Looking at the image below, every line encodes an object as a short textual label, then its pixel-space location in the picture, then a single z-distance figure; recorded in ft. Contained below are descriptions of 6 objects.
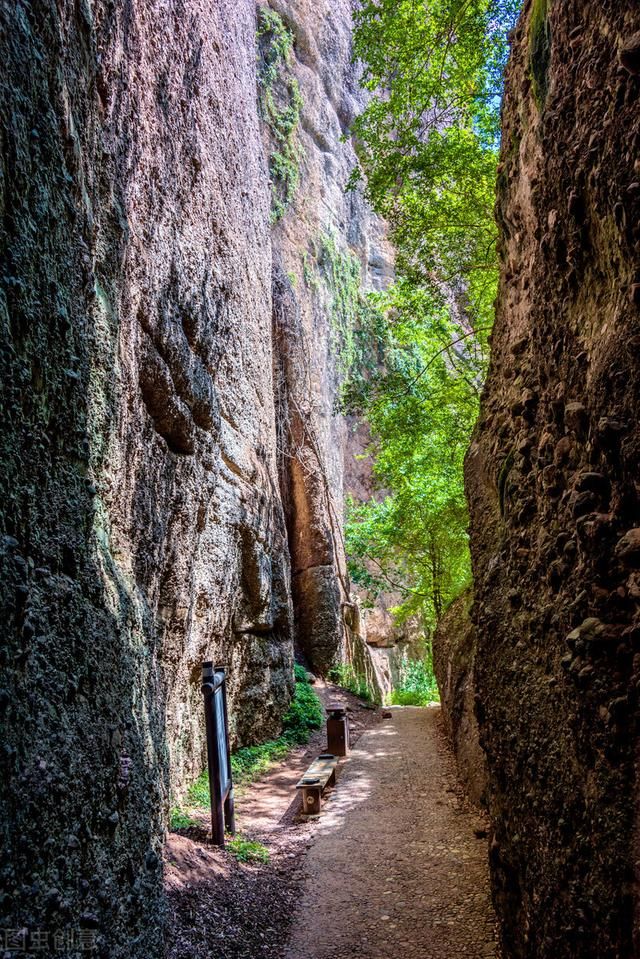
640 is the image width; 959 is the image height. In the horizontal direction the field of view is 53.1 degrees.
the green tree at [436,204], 32.53
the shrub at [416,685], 62.25
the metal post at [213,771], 18.61
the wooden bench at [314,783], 23.39
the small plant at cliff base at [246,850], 18.70
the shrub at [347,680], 49.47
